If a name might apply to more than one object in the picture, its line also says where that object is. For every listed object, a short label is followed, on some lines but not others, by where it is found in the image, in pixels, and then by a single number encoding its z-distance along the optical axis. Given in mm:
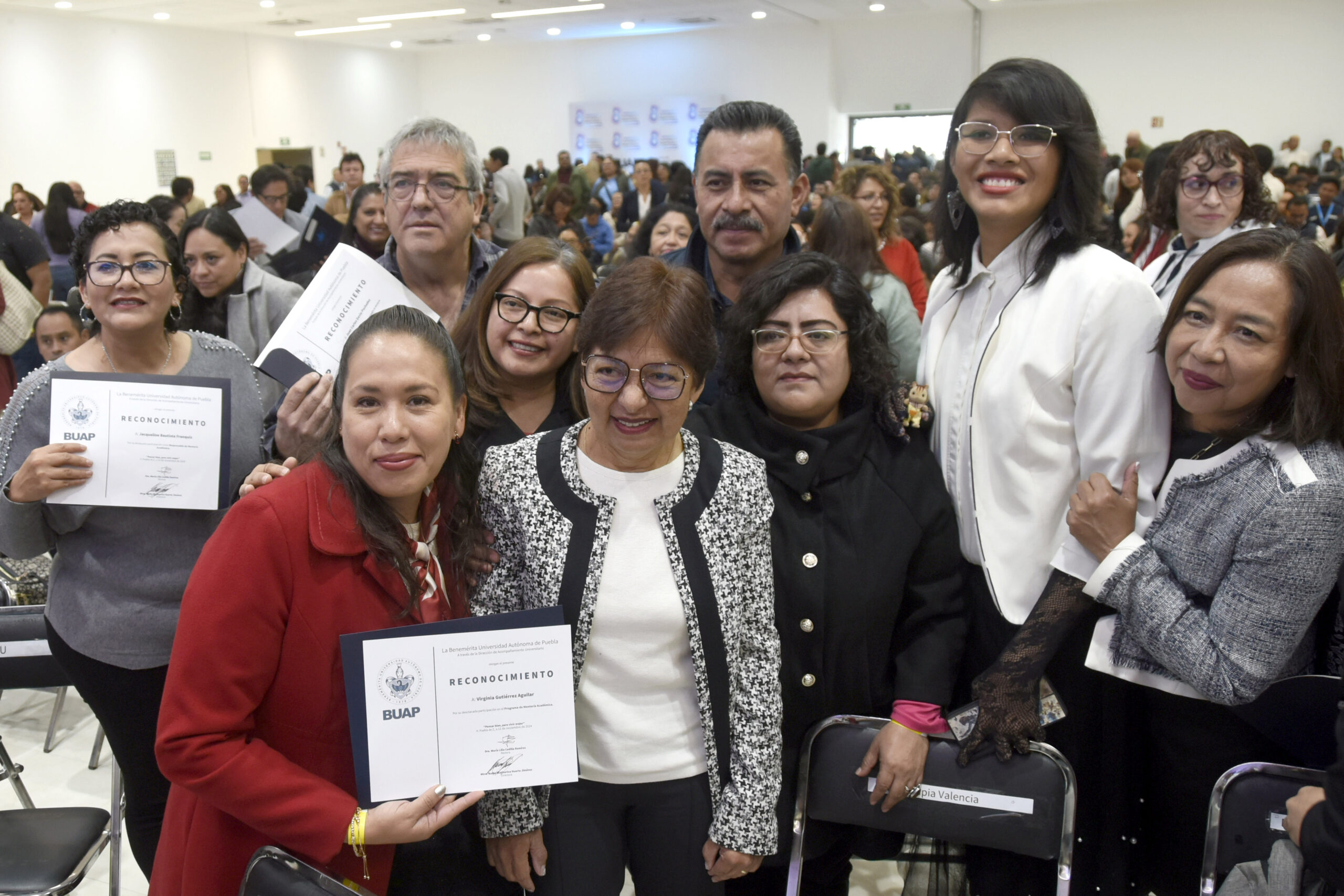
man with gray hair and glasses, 2461
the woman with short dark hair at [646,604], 1672
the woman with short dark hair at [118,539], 2037
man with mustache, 2547
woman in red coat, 1449
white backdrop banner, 19453
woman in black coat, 1920
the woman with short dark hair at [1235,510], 1665
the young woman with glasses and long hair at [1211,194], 3723
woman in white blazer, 1846
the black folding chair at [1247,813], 1754
